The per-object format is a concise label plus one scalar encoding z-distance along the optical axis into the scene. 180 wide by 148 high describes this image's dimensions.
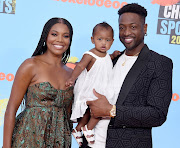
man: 2.04
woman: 2.11
